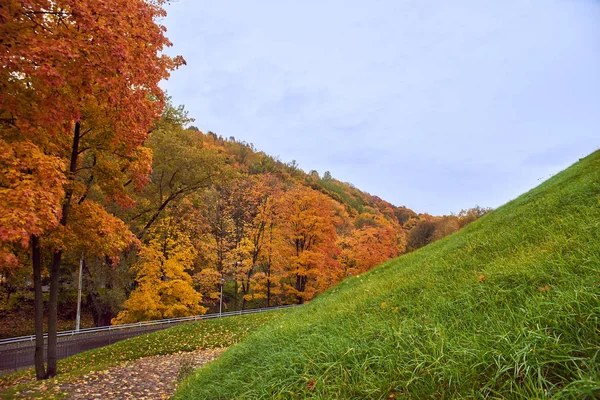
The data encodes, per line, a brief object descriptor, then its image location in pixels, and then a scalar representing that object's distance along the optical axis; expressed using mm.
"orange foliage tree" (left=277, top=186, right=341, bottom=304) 22750
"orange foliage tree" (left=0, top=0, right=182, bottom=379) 4355
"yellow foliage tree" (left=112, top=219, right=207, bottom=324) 17672
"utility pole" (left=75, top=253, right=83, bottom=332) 18234
